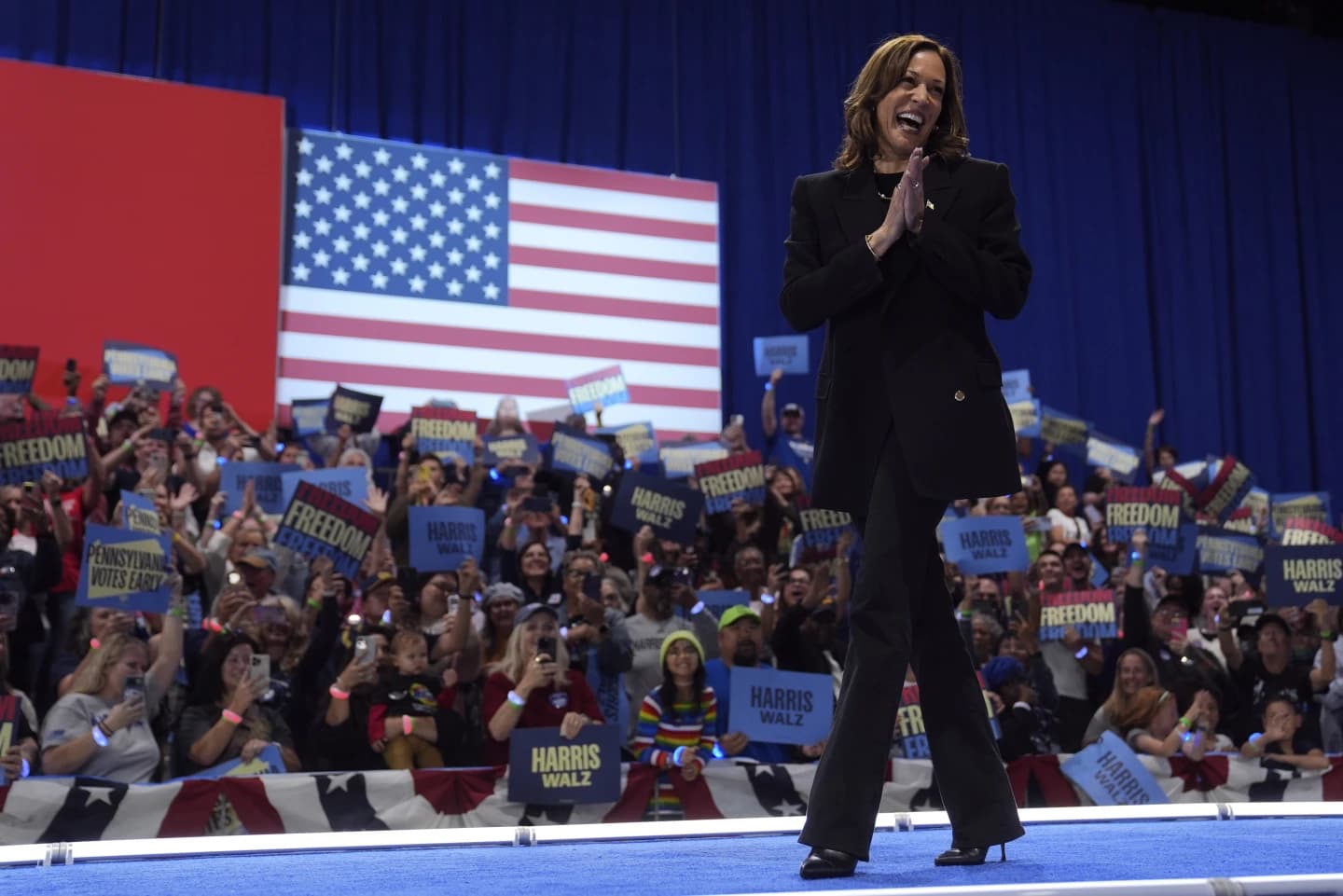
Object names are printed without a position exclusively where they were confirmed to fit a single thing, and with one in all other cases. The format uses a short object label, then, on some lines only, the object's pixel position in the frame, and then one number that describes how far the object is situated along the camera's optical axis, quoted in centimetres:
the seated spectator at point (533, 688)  561
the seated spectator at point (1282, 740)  624
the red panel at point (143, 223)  992
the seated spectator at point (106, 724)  510
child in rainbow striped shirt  572
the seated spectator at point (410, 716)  559
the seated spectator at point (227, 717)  529
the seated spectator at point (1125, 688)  645
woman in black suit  216
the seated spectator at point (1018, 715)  609
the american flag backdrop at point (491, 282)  1103
